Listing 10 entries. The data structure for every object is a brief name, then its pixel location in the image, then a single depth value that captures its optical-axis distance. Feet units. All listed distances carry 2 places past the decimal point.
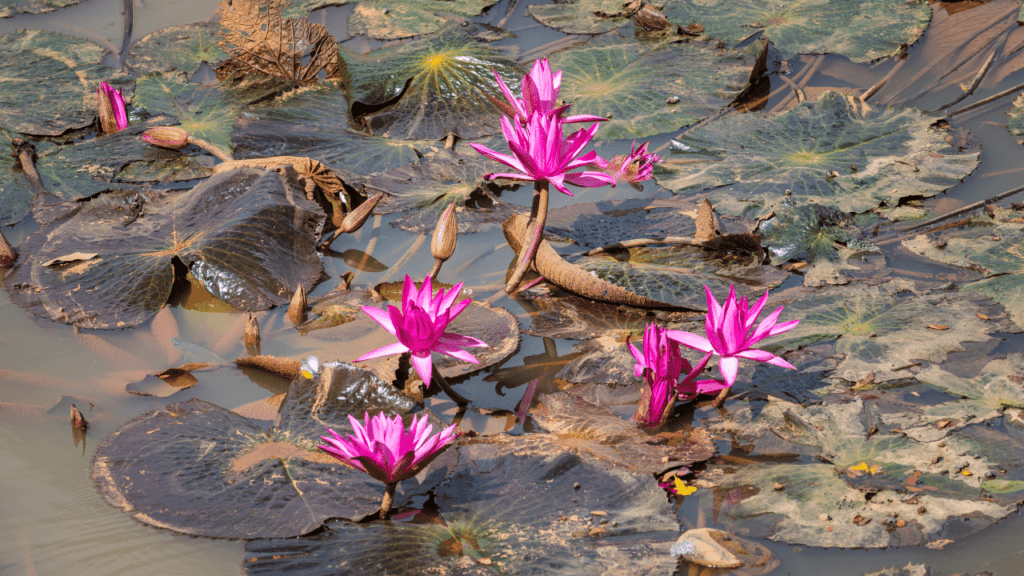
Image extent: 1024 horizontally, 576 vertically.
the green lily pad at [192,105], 21.75
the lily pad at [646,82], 21.24
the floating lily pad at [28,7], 27.99
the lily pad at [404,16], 26.48
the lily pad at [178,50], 24.99
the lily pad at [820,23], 22.99
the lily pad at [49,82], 21.97
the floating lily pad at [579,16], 26.32
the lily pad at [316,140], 20.11
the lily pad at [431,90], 21.48
